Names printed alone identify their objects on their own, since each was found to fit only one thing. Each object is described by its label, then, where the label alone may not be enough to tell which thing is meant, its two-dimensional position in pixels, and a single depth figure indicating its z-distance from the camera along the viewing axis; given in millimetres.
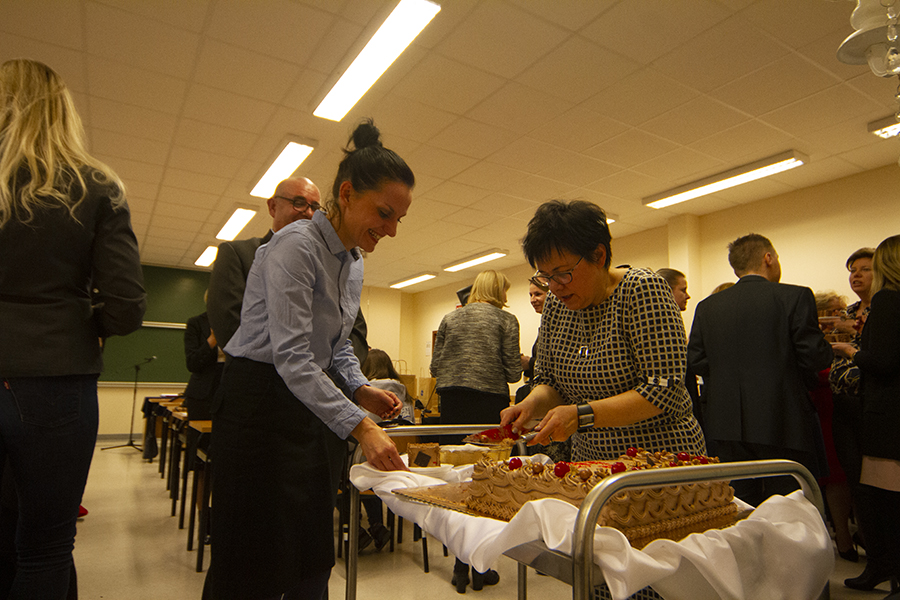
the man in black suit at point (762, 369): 2473
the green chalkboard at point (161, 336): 9398
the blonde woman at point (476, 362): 3205
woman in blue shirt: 1196
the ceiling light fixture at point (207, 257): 8819
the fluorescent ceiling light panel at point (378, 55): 3113
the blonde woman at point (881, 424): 2324
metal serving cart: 702
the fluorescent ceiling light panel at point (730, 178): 5055
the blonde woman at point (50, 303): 1203
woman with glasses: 1297
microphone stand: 8014
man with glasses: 2041
